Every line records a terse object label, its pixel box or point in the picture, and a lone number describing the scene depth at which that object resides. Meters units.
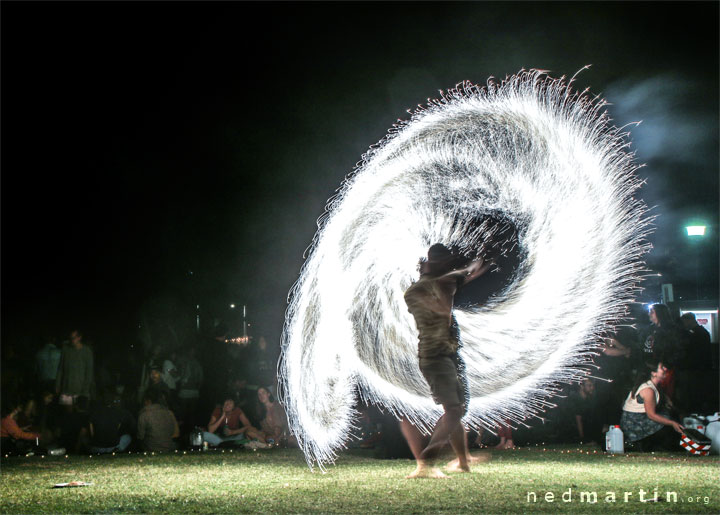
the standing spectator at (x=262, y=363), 13.24
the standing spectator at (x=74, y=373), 12.60
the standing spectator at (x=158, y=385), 12.27
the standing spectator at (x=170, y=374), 12.93
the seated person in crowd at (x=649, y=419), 10.48
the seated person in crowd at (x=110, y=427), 11.34
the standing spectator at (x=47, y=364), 13.52
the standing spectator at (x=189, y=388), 12.73
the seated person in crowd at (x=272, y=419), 12.12
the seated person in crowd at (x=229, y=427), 12.03
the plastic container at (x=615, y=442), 10.59
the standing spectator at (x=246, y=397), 12.52
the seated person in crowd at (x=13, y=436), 11.29
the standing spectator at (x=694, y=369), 11.83
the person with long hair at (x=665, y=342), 11.20
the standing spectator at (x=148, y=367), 13.03
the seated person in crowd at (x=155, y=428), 11.37
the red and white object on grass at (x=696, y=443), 10.04
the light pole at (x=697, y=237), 16.50
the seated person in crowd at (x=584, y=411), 11.91
